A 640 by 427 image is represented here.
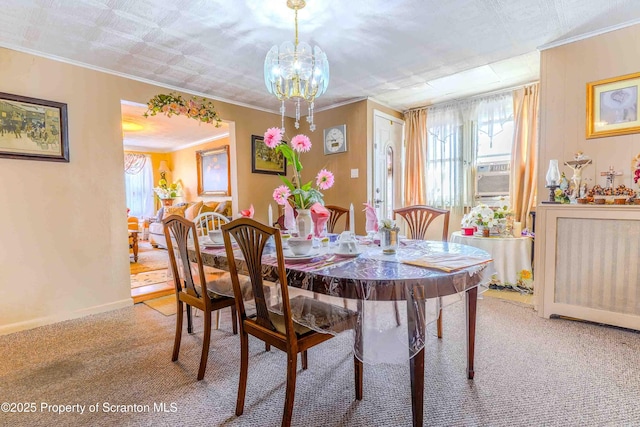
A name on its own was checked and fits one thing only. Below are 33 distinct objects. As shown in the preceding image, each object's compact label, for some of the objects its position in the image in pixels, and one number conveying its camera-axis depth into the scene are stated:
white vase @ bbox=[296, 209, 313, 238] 1.87
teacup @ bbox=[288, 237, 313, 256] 1.60
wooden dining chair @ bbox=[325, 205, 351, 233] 2.88
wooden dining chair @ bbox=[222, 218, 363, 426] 1.31
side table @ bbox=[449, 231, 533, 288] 3.17
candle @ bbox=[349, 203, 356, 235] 2.08
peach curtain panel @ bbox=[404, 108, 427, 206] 4.46
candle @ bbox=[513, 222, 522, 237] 3.43
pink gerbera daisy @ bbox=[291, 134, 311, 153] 1.85
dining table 1.22
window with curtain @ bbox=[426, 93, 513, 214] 3.90
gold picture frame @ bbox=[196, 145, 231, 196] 6.16
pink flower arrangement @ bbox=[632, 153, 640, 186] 2.22
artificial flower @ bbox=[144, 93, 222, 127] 3.19
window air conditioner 3.90
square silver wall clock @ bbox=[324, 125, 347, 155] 4.11
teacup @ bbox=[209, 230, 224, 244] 2.09
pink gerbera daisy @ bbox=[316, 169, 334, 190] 1.86
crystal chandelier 2.12
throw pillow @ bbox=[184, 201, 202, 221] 5.66
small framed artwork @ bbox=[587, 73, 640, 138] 2.31
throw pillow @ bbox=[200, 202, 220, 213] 5.48
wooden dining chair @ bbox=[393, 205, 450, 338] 2.27
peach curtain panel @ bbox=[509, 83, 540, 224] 3.57
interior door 4.11
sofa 5.27
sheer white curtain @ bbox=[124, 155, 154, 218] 7.54
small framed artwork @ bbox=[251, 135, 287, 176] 4.14
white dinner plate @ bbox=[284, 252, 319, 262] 1.56
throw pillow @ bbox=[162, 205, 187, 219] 6.07
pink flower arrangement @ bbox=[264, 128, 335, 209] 1.83
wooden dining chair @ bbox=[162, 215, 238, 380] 1.77
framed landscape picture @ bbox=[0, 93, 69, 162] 2.44
